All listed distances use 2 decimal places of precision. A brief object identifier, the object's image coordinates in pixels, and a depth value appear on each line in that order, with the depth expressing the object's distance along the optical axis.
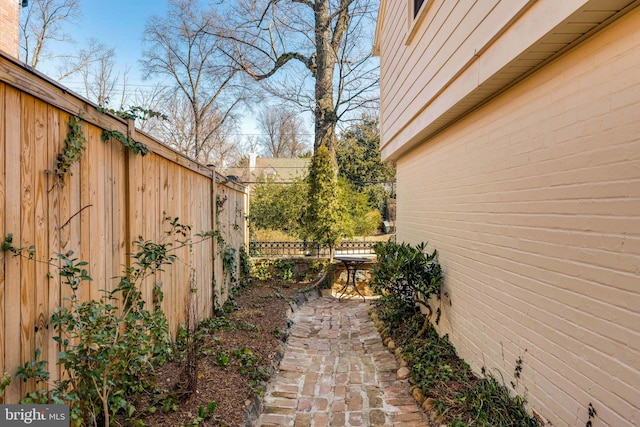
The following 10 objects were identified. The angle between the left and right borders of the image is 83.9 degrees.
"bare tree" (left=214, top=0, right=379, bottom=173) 9.70
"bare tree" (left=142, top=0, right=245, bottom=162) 16.11
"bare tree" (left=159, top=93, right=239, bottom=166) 18.05
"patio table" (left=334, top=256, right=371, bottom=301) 7.22
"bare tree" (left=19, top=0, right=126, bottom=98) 13.38
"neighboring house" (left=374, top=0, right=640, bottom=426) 1.65
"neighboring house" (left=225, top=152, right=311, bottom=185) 24.66
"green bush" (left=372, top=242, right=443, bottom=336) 3.97
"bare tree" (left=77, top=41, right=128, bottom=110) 15.45
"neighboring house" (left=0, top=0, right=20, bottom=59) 7.34
